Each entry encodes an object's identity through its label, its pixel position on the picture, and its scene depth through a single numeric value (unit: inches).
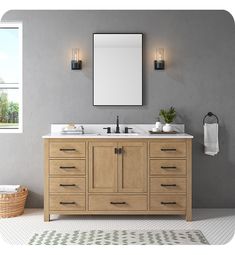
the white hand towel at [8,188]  185.5
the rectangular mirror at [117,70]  190.9
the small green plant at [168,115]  188.7
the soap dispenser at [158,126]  187.6
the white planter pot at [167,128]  185.5
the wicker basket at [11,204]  177.8
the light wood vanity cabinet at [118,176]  171.9
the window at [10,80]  196.1
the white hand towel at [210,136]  190.2
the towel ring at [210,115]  193.4
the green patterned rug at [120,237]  144.2
